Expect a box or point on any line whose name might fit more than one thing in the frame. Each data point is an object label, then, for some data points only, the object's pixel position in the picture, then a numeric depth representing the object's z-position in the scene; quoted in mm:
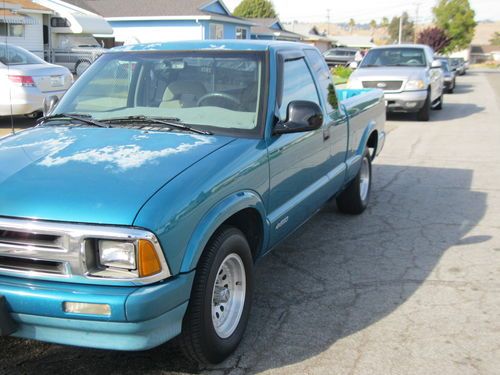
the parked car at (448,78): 25062
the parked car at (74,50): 26828
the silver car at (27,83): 11242
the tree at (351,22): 187325
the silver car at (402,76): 14914
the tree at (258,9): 75562
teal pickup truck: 2926
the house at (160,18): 36406
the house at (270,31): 51875
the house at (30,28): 28295
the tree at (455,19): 79438
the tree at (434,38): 66500
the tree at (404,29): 119150
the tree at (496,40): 118875
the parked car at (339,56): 47400
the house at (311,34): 75662
